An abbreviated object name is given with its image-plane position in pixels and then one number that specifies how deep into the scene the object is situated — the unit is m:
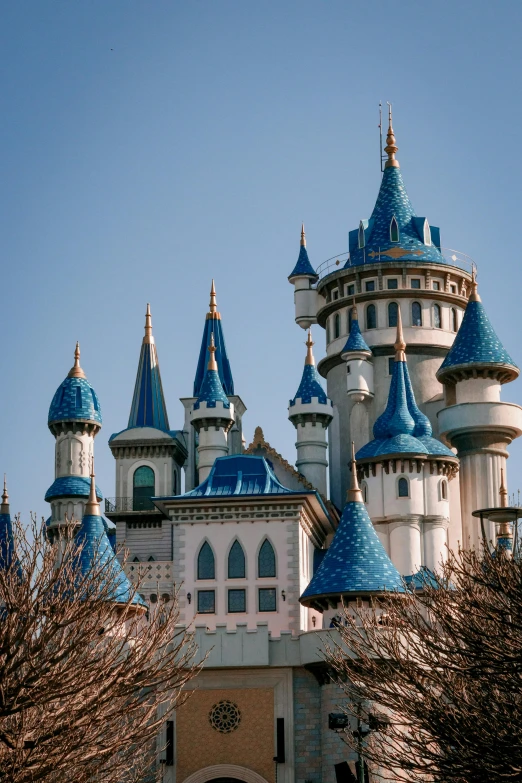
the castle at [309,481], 44.84
